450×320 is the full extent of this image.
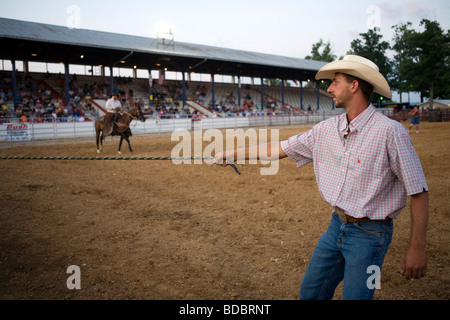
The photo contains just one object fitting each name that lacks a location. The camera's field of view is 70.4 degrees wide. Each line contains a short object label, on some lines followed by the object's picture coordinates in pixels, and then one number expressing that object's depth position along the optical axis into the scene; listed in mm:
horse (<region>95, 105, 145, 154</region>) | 14061
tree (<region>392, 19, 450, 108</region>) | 40562
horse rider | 14234
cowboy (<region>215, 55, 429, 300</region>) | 1877
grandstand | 23625
